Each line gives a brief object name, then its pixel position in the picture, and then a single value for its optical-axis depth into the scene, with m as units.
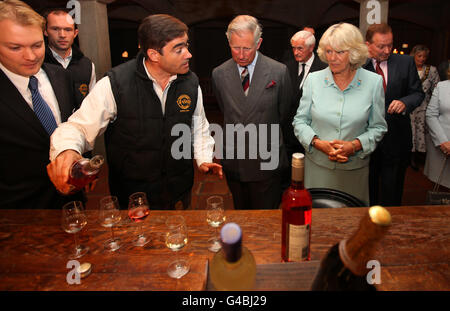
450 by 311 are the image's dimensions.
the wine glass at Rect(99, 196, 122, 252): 1.37
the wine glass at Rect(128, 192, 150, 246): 1.49
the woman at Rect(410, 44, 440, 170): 5.06
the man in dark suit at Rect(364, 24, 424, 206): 2.96
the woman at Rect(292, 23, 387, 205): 2.31
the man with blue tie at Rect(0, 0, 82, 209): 1.97
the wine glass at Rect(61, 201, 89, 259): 1.33
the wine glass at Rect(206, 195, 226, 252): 1.38
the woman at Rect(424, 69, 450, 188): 3.09
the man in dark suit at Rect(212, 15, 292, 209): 2.69
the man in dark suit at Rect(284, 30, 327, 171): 3.57
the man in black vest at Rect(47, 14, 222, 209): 2.23
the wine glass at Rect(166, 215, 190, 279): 1.20
